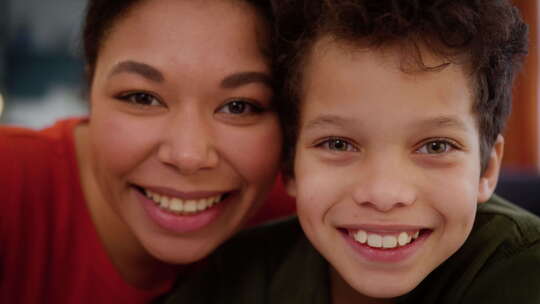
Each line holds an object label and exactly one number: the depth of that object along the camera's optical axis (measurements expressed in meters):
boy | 0.57
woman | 0.62
